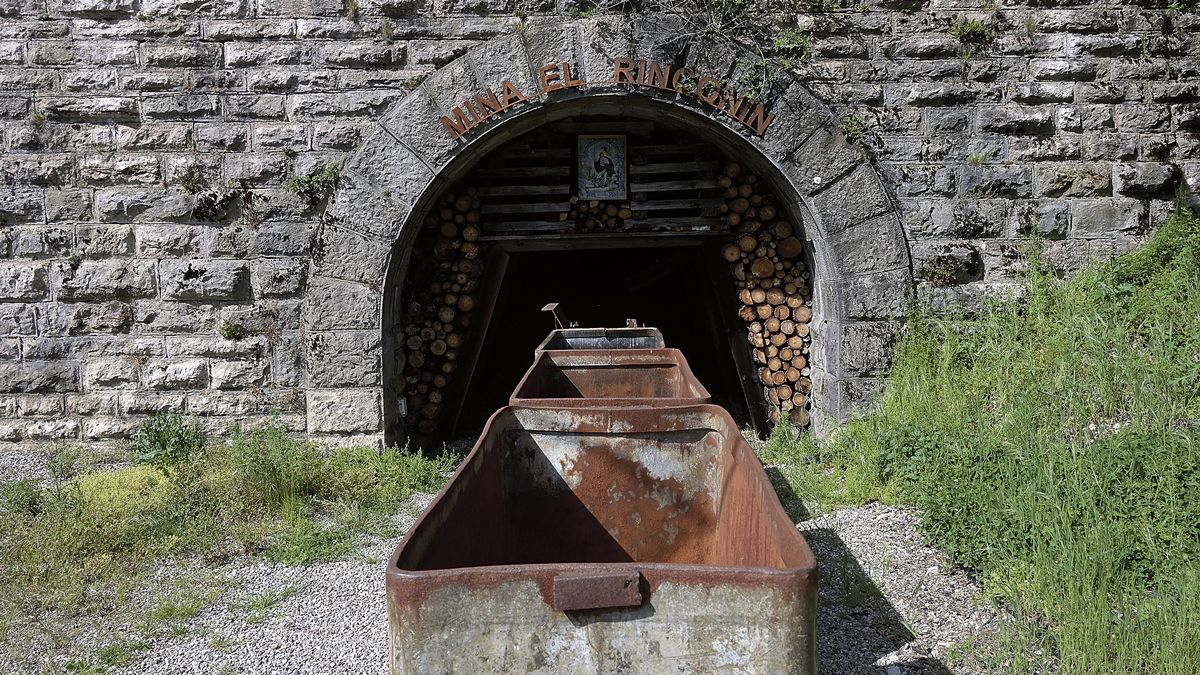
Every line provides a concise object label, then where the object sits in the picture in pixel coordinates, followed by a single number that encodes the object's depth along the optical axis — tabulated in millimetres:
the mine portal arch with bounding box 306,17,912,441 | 5195
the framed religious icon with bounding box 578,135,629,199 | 6039
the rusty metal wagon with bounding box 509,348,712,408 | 4863
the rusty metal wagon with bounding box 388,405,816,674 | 1735
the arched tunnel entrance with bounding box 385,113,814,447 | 6066
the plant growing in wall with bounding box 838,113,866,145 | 5273
